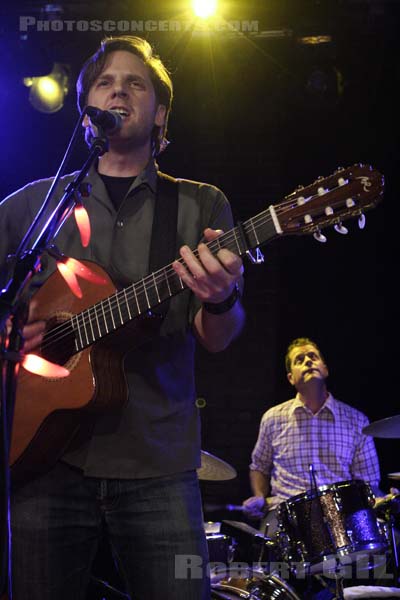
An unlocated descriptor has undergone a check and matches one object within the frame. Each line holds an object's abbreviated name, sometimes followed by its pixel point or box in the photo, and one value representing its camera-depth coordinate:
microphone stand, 1.74
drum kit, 4.42
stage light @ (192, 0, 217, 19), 5.90
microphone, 2.25
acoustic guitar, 2.13
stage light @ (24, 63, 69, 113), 6.59
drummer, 6.11
